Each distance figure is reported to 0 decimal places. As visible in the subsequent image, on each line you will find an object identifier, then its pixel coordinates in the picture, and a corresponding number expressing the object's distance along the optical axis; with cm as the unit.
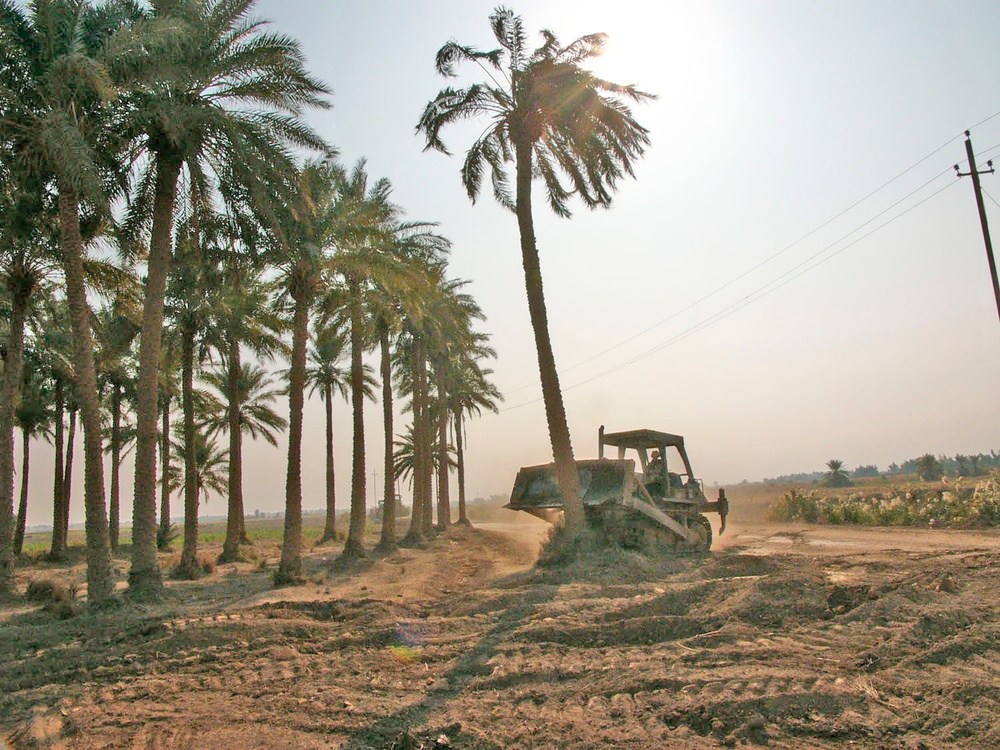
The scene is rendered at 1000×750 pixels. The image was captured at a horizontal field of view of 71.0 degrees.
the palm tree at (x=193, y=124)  1391
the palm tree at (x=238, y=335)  2320
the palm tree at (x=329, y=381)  3225
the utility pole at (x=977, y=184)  2167
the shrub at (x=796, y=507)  3347
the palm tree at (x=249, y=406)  3353
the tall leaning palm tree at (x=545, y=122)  1767
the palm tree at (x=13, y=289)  1470
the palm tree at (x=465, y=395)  4388
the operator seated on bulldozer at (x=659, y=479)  1931
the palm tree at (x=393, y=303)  2278
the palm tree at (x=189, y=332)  2056
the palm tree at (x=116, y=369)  2164
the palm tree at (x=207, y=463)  4200
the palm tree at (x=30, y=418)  2952
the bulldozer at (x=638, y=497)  1717
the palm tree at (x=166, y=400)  2566
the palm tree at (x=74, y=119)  1241
